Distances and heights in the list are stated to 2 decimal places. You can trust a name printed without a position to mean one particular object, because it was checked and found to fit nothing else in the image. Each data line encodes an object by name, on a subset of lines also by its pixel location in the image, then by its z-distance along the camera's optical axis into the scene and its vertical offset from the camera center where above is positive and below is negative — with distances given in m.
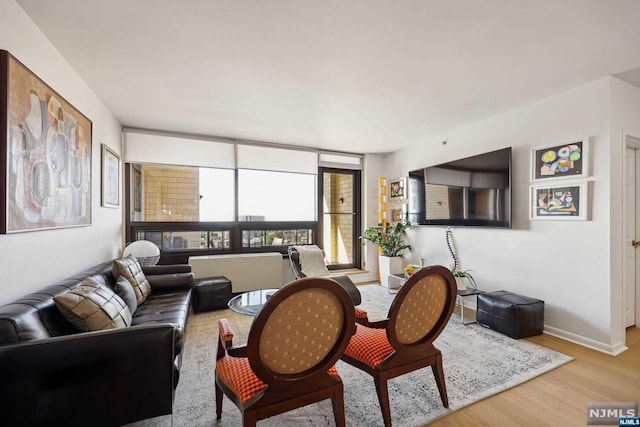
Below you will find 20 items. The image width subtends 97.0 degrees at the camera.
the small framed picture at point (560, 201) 2.73 +0.14
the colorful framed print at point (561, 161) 2.73 +0.55
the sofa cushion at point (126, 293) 2.31 -0.65
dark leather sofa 1.21 -0.71
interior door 3.05 -0.25
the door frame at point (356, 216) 5.69 -0.03
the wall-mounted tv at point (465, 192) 3.36 +0.31
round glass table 2.34 -0.81
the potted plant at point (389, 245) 4.95 -0.55
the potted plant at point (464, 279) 3.66 -0.88
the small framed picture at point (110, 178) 3.03 +0.43
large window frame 4.05 -0.22
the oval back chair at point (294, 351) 1.18 -0.61
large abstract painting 1.54 +0.39
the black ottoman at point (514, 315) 2.85 -1.04
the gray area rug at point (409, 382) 1.74 -1.26
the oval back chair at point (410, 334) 1.54 -0.69
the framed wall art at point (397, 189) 5.10 +0.47
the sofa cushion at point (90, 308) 1.57 -0.55
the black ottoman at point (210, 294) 3.55 -1.02
